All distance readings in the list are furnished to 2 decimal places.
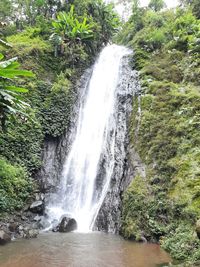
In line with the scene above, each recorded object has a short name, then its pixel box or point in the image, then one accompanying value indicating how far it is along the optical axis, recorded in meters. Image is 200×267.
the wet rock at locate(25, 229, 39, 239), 8.59
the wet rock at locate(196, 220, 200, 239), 5.72
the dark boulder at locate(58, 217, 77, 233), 9.64
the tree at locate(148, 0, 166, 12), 26.53
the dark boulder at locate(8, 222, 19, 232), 9.01
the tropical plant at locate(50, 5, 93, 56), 17.66
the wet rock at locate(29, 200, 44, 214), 10.66
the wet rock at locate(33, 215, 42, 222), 10.31
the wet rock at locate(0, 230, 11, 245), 7.54
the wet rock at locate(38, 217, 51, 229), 10.09
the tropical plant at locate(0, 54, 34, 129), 5.55
